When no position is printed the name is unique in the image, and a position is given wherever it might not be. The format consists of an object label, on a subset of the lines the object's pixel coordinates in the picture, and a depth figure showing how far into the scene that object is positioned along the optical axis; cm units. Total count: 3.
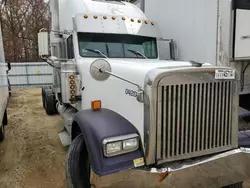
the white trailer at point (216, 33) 358
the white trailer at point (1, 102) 505
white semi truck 224
